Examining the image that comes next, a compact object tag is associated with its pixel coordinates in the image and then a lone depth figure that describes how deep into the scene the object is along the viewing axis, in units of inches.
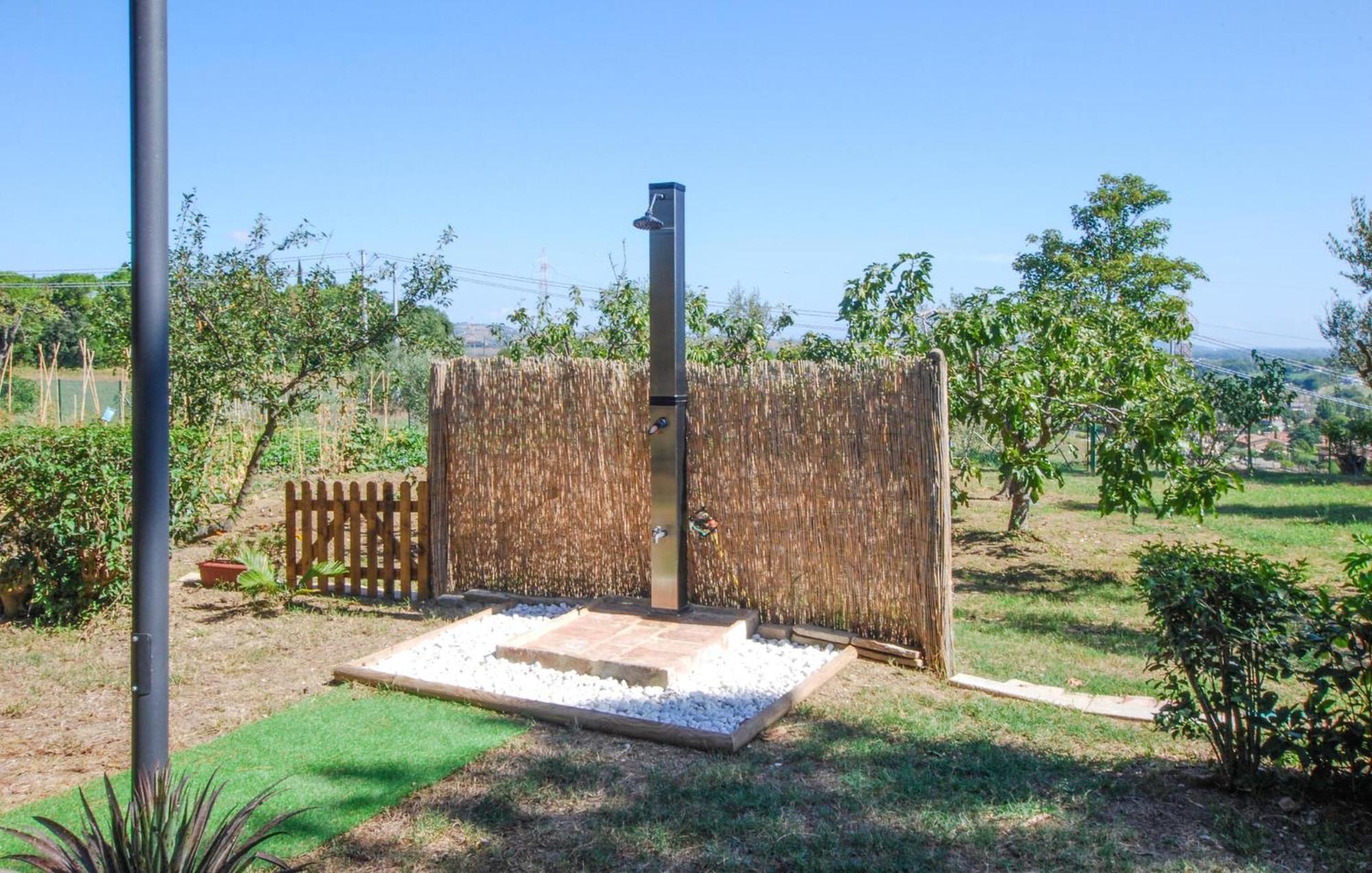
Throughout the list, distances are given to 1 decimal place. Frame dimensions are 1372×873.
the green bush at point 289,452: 535.5
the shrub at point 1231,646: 141.2
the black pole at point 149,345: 103.0
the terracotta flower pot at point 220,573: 307.1
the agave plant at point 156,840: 99.2
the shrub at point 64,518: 244.1
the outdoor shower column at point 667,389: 244.5
